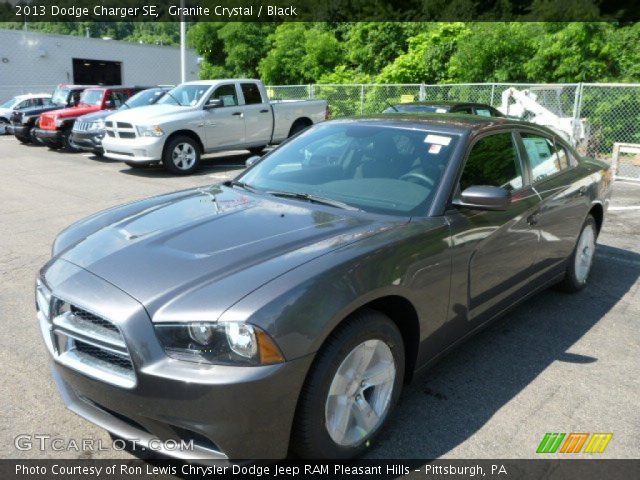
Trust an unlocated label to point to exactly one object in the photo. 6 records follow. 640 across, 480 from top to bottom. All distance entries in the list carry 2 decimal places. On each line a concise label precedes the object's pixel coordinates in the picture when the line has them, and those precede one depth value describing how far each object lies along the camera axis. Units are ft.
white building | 111.65
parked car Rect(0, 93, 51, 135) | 67.87
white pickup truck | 37.63
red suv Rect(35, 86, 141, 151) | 51.01
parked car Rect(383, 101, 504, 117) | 31.26
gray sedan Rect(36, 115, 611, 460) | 7.37
